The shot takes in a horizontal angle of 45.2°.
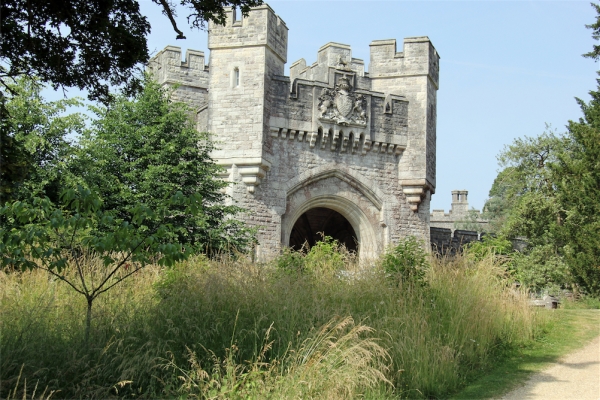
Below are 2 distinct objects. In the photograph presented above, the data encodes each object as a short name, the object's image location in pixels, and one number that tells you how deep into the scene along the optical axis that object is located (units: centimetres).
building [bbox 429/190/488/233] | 5009
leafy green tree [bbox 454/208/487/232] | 4794
